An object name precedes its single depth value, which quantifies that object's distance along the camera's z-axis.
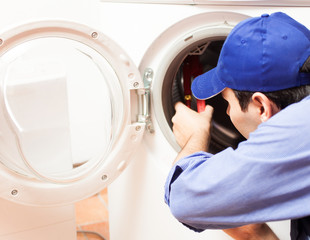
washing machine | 1.01
